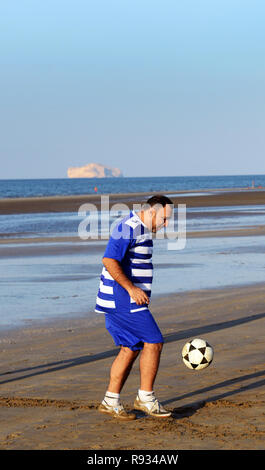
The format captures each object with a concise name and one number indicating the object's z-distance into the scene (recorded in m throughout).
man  12.07
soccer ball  13.86
